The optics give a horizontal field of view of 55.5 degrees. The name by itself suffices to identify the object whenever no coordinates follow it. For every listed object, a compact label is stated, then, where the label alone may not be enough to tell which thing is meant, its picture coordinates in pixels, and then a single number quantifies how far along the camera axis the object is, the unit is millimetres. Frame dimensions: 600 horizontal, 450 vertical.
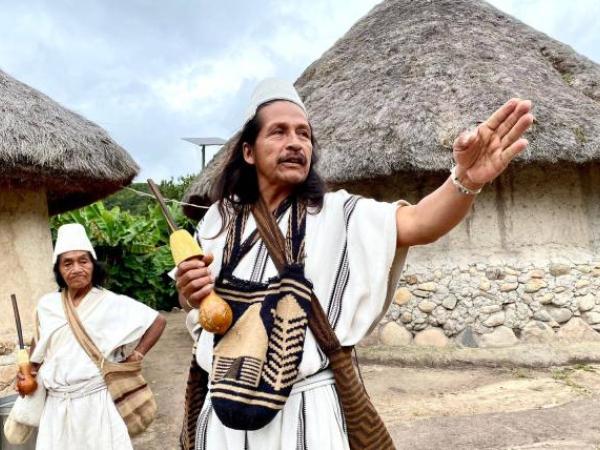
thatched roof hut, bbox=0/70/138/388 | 4613
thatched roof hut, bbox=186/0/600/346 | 5633
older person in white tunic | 2684
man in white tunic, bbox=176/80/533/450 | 1227
